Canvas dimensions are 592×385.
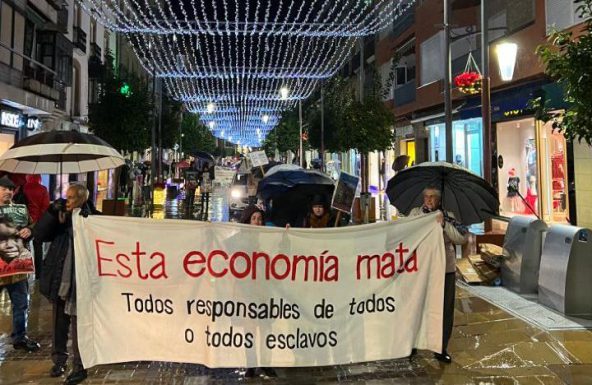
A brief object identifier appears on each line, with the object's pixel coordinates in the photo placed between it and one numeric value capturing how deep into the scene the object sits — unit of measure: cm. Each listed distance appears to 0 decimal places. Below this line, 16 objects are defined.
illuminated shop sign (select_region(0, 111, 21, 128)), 1655
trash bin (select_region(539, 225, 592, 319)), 662
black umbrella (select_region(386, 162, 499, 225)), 563
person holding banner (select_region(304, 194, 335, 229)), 628
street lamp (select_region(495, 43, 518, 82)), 1125
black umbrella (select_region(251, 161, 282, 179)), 1728
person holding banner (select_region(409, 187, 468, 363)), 519
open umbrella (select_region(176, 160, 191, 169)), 3550
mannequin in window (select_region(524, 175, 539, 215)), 1620
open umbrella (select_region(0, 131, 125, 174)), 567
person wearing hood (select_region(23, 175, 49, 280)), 820
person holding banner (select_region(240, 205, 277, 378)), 507
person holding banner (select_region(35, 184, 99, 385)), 476
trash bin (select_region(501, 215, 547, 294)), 768
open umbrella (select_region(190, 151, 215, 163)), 3130
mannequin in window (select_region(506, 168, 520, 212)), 1698
